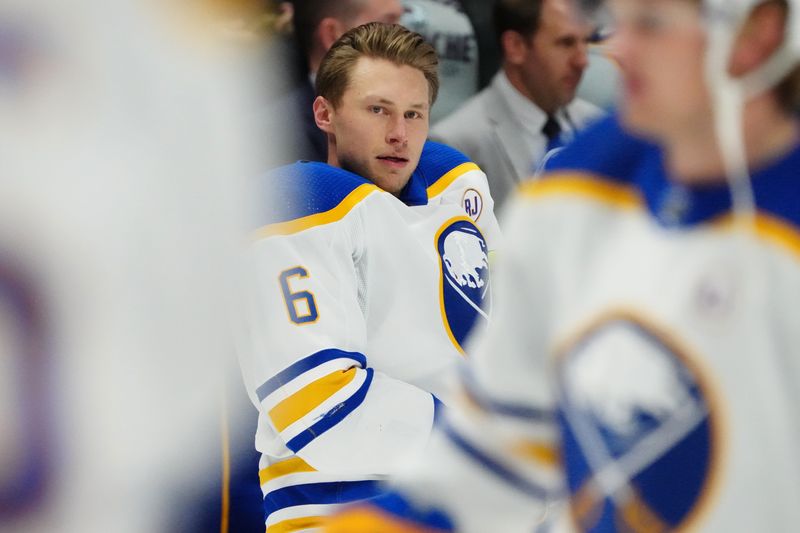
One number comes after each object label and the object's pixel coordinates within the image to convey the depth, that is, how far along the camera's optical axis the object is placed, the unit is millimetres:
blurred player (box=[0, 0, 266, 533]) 6988
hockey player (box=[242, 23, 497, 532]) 7852
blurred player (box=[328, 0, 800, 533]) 5671
